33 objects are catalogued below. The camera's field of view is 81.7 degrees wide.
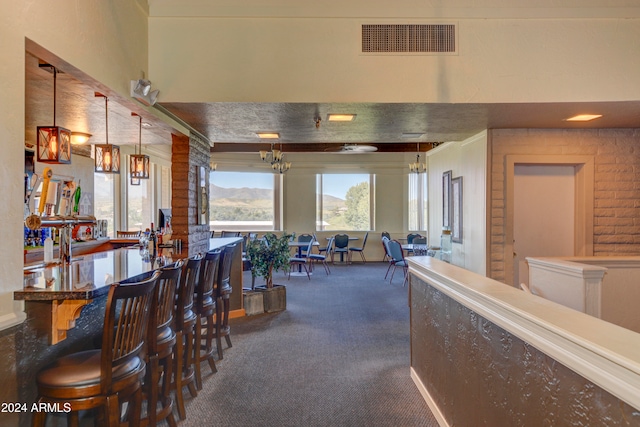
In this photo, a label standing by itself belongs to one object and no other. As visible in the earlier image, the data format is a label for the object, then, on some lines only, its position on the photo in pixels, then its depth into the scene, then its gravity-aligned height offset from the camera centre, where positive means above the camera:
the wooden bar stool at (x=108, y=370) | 1.54 -0.69
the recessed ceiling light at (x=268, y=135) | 4.49 +0.95
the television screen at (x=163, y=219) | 4.59 -0.09
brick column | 3.92 +0.19
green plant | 4.94 -0.59
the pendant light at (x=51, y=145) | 2.17 +0.40
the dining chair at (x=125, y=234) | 6.20 -0.37
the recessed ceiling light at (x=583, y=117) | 3.62 +0.94
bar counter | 1.64 -0.56
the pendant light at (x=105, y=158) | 3.23 +0.47
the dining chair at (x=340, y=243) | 8.98 -0.77
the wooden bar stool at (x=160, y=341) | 2.03 -0.75
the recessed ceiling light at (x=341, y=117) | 3.62 +0.94
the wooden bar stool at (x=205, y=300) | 2.85 -0.71
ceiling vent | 3.12 +1.47
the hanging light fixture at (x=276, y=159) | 6.66 +1.01
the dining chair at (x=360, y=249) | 9.20 -0.94
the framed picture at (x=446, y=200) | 5.50 +0.17
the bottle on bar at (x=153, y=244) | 3.46 -0.31
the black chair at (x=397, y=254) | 6.79 -0.80
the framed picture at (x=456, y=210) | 5.04 +0.02
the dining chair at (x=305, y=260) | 7.43 -1.00
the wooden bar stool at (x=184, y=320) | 2.43 -0.75
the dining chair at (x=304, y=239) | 9.12 -0.68
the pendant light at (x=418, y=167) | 8.31 +1.00
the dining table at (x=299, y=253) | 7.71 -0.97
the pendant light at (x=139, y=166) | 3.77 +0.47
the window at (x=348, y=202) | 10.07 +0.26
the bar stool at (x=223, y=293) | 3.38 -0.76
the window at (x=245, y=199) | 10.09 +0.35
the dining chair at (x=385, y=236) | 8.91 -0.58
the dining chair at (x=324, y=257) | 7.79 -0.96
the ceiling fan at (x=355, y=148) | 7.56 +1.31
